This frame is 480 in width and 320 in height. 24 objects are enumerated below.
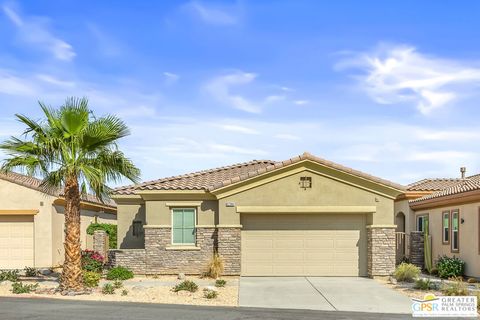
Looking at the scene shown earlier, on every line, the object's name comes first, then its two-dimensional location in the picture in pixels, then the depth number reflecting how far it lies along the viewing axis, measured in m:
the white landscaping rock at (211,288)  17.82
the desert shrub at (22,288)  17.92
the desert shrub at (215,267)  22.28
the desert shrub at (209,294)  16.67
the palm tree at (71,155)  17.89
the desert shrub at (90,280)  18.62
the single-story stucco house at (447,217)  21.75
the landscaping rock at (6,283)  19.80
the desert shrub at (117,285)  18.65
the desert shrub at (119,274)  21.43
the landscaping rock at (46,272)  23.24
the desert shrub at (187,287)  17.86
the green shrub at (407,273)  20.98
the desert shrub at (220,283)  19.34
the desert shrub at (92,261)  22.41
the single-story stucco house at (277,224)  22.69
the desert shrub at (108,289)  17.67
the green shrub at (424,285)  18.58
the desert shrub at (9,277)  20.52
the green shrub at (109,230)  31.02
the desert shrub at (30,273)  21.95
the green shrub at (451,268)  22.16
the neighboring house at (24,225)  26.66
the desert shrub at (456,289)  16.53
